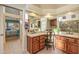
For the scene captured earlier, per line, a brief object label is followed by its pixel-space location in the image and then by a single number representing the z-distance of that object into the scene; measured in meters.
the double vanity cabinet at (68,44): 1.00
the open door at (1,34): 0.97
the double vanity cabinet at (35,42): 1.02
